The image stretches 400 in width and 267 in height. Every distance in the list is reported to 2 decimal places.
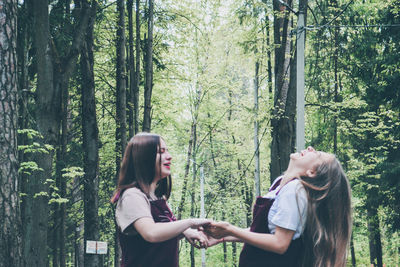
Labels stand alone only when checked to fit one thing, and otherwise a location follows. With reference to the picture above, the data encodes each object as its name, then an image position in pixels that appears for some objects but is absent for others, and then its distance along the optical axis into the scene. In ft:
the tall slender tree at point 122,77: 39.01
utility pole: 30.55
